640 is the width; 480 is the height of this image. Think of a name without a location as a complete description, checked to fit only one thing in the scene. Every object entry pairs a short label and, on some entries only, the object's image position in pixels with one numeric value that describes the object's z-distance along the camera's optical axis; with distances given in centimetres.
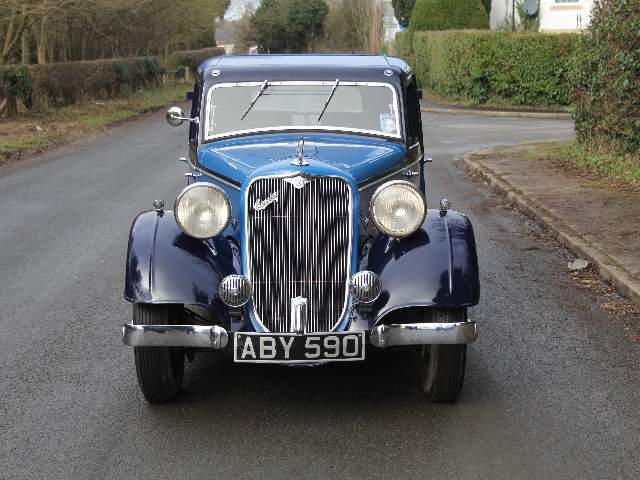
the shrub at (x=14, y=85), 2784
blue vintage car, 529
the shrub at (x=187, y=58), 5684
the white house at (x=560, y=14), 4281
